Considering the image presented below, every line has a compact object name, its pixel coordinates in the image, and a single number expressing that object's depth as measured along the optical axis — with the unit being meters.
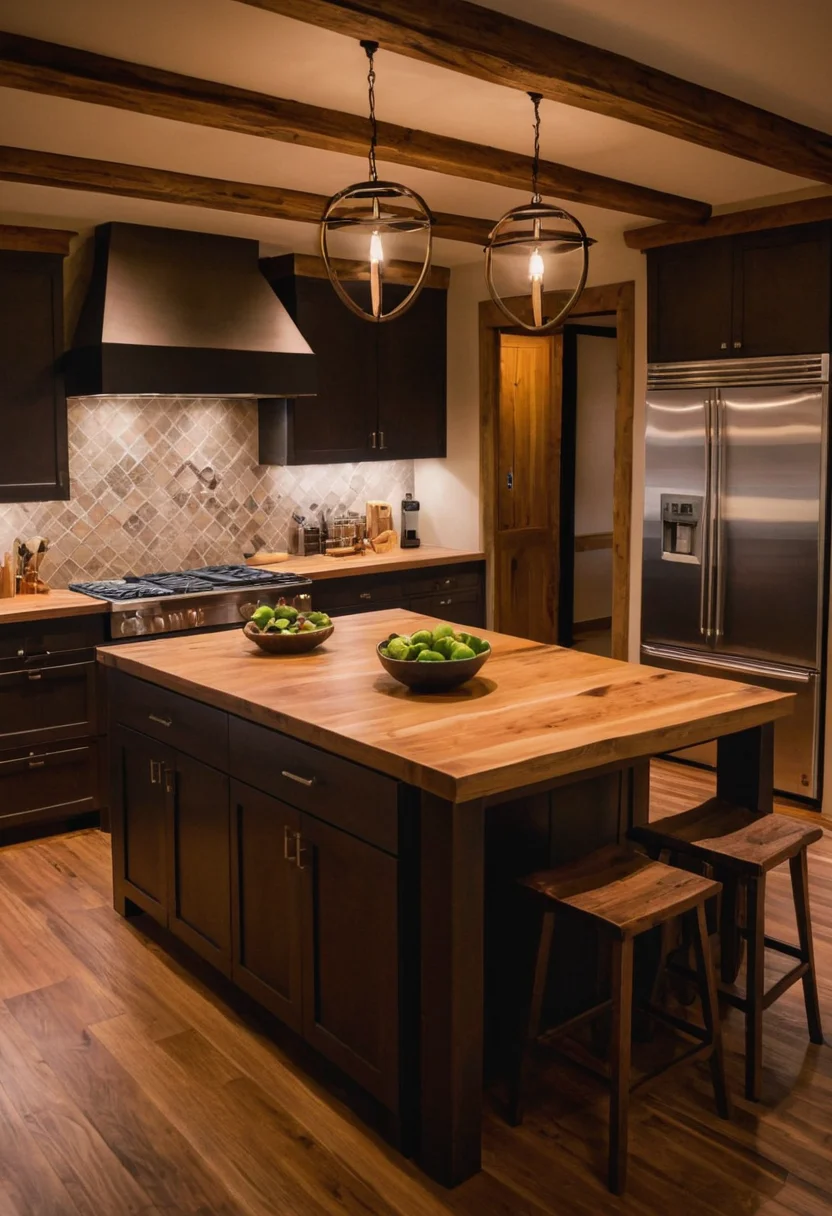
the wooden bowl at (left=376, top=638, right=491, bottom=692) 3.06
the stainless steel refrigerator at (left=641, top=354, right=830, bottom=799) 4.97
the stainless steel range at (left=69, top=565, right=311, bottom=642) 4.97
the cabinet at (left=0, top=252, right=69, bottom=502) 4.99
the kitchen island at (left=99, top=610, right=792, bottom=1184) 2.51
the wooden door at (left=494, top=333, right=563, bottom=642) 7.14
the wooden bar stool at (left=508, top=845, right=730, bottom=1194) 2.49
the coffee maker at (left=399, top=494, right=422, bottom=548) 6.87
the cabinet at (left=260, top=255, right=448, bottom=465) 6.05
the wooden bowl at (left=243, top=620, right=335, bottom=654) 3.62
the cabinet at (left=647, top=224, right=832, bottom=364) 4.88
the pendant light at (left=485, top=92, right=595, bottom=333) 3.07
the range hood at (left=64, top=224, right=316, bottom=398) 5.05
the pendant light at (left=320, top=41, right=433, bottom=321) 2.88
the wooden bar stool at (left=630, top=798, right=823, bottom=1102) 2.85
